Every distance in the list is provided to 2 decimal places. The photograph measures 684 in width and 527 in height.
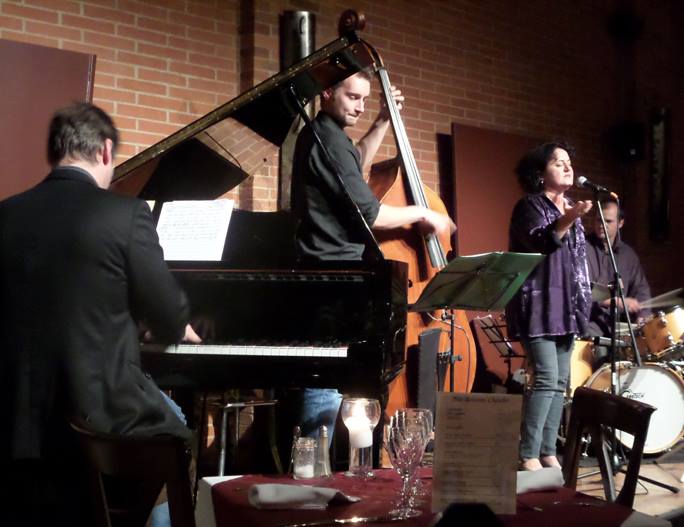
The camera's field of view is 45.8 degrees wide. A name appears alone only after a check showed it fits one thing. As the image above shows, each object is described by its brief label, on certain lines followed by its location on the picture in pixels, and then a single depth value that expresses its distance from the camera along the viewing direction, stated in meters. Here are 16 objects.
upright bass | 3.69
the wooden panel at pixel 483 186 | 5.89
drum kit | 4.80
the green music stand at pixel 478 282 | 3.08
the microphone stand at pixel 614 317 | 3.99
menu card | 1.45
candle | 1.95
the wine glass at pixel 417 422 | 1.70
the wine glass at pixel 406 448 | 1.68
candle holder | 1.87
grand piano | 2.70
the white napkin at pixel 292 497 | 1.52
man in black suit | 1.99
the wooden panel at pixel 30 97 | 4.02
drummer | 5.32
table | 1.46
